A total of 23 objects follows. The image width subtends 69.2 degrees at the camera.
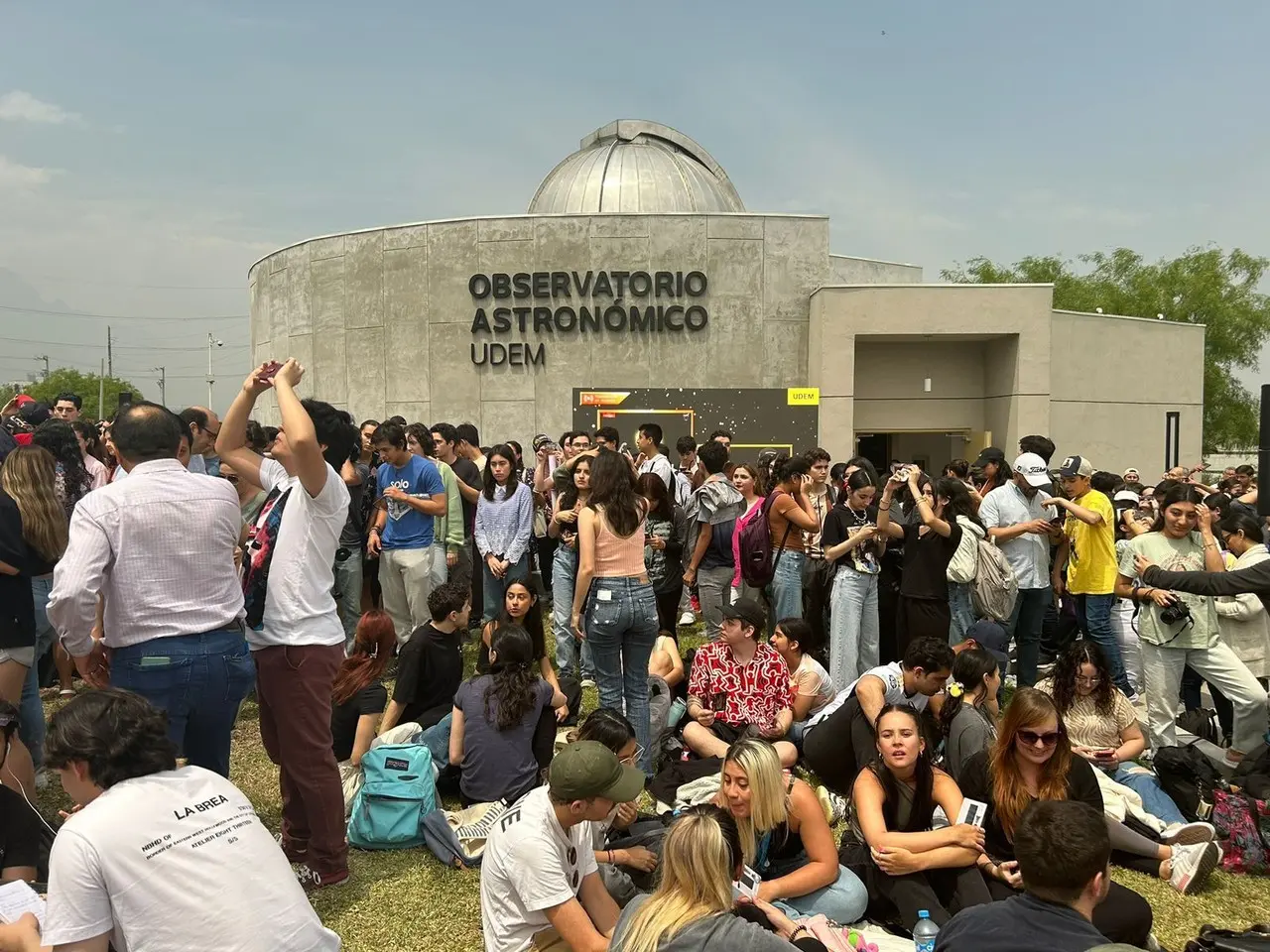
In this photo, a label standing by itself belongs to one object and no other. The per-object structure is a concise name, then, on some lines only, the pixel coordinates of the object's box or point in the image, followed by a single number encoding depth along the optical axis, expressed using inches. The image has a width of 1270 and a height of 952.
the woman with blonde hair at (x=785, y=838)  146.6
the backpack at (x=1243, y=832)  176.7
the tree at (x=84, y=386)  2997.0
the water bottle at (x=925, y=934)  139.3
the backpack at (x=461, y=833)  176.2
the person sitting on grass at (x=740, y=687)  218.8
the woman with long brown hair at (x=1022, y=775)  157.2
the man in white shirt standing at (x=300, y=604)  150.9
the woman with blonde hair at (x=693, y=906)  99.1
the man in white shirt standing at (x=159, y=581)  134.6
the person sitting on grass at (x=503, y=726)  188.2
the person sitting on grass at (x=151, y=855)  91.0
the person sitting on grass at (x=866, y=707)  184.9
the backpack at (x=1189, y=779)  195.0
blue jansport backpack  182.5
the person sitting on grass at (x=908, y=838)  151.9
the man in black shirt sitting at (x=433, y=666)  211.9
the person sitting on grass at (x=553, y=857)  123.4
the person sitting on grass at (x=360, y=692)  201.0
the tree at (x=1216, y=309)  1286.9
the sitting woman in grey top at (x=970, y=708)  180.1
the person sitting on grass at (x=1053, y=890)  103.6
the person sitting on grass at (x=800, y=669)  229.5
